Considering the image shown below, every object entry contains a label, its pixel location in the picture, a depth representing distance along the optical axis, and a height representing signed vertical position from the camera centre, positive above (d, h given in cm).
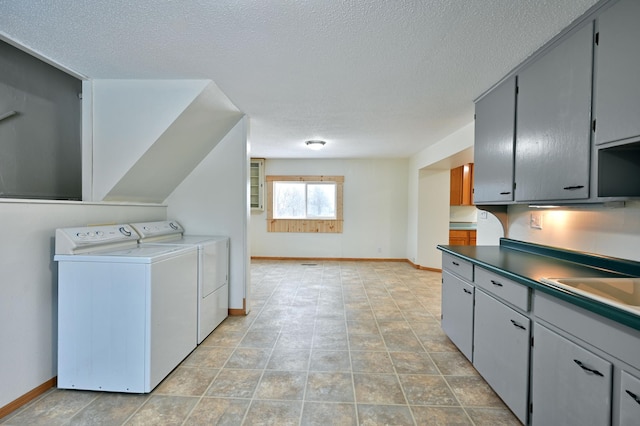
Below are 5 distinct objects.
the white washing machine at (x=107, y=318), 183 -75
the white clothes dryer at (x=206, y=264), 254 -56
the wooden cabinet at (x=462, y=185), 578 +56
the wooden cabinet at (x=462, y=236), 569 -50
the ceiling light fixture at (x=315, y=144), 447 +107
